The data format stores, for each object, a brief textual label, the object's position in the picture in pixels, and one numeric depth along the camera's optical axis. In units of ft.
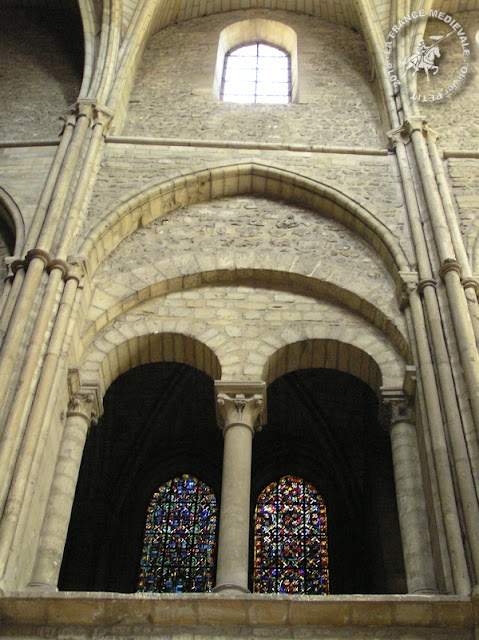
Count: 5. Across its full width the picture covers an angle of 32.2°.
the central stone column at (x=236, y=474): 22.50
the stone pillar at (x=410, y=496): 22.34
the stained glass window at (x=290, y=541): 34.47
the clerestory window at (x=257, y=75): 42.86
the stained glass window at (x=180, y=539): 35.06
